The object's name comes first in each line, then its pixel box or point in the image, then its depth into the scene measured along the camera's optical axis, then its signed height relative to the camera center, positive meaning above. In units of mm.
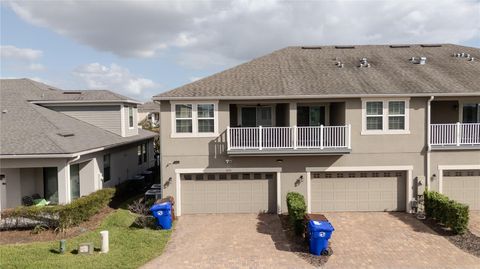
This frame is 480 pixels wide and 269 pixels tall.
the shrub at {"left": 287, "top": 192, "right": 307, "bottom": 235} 10875 -3190
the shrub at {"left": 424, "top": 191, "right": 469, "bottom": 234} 10867 -3259
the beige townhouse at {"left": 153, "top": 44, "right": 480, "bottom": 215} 13070 -993
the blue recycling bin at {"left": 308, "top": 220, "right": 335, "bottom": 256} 9359 -3402
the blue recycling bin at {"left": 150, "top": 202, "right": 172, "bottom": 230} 11555 -3308
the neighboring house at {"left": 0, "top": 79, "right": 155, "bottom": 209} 12750 -699
